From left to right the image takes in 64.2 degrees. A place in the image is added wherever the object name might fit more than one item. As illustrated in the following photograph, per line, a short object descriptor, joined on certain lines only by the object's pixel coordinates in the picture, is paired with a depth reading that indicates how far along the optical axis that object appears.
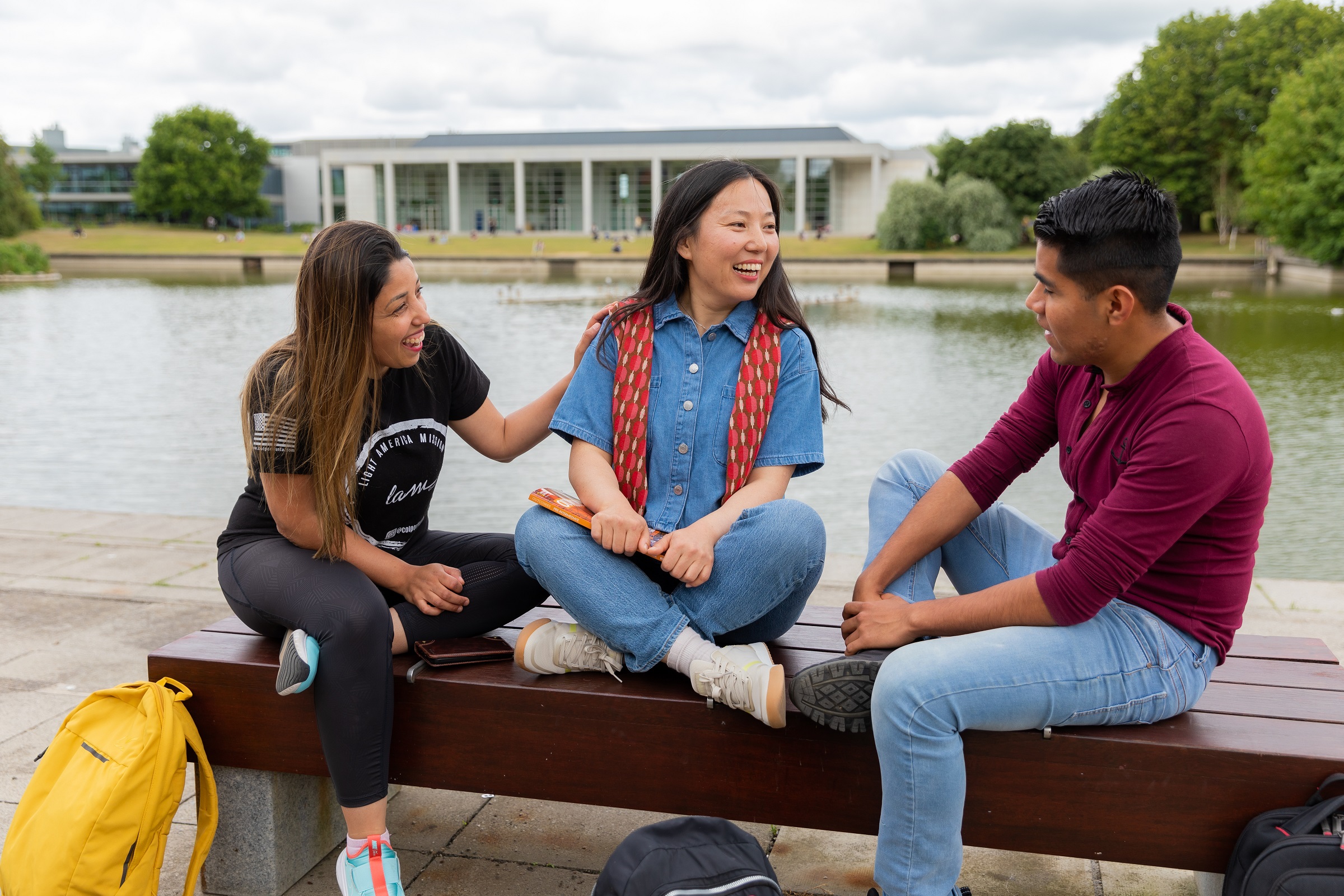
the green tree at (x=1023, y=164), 47.25
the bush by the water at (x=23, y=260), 32.97
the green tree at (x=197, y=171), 72.06
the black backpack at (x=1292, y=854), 1.81
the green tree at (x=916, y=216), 41.88
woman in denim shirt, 2.37
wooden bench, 2.05
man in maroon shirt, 1.97
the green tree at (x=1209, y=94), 46.72
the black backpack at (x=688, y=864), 1.96
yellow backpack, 2.20
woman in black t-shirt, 2.29
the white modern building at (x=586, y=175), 63.59
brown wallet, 2.45
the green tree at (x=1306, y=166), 33.66
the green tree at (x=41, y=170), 79.44
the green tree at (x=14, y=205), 47.12
